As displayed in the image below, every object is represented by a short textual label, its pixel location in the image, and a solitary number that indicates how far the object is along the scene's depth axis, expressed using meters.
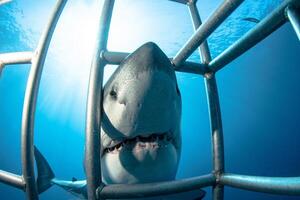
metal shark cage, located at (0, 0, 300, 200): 1.05
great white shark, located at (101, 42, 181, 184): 1.49
